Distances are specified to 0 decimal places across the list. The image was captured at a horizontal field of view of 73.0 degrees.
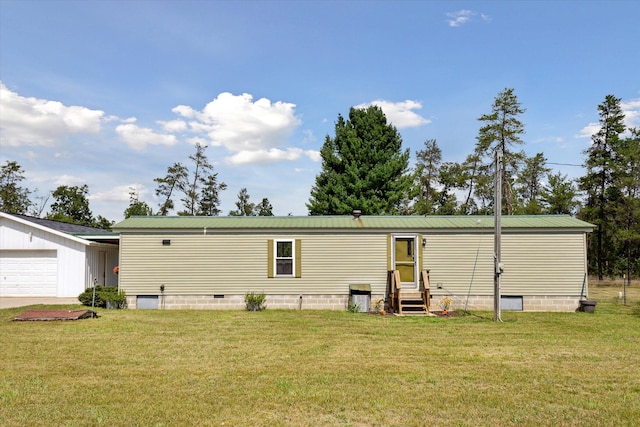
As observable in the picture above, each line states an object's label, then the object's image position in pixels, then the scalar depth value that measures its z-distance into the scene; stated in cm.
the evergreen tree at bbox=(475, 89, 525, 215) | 3497
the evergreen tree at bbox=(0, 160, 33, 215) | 4344
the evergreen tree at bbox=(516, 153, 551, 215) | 4184
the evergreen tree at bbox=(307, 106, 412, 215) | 3156
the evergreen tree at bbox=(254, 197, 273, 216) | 6259
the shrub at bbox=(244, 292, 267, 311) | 1396
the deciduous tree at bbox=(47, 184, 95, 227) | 4681
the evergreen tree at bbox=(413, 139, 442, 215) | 4353
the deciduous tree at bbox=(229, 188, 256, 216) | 6331
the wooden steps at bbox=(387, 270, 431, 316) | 1340
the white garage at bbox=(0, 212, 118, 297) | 1728
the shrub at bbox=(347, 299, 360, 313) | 1370
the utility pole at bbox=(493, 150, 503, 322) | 1218
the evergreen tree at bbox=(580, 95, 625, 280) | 3456
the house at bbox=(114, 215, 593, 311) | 1430
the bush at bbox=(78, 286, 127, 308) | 1377
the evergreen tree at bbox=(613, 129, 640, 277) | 3350
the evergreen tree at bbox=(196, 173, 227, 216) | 4469
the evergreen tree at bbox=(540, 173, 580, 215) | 4062
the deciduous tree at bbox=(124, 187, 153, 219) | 4506
